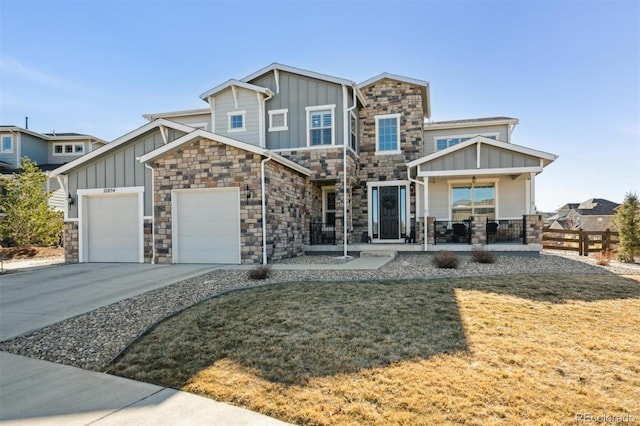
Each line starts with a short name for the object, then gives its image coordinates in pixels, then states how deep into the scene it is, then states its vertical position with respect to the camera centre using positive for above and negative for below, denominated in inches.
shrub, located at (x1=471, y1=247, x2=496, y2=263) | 417.4 -48.7
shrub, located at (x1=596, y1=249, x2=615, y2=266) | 430.9 -54.9
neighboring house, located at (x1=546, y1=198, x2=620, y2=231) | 1528.1 -9.0
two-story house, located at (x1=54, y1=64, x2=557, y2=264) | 460.1 +53.9
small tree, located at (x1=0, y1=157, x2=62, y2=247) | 686.5 +6.4
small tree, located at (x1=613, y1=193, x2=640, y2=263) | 479.2 -17.9
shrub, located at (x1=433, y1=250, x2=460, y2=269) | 378.3 -49.0
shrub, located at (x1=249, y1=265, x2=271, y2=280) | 329.4 -52.4
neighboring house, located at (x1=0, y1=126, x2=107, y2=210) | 990.1 +201.3
